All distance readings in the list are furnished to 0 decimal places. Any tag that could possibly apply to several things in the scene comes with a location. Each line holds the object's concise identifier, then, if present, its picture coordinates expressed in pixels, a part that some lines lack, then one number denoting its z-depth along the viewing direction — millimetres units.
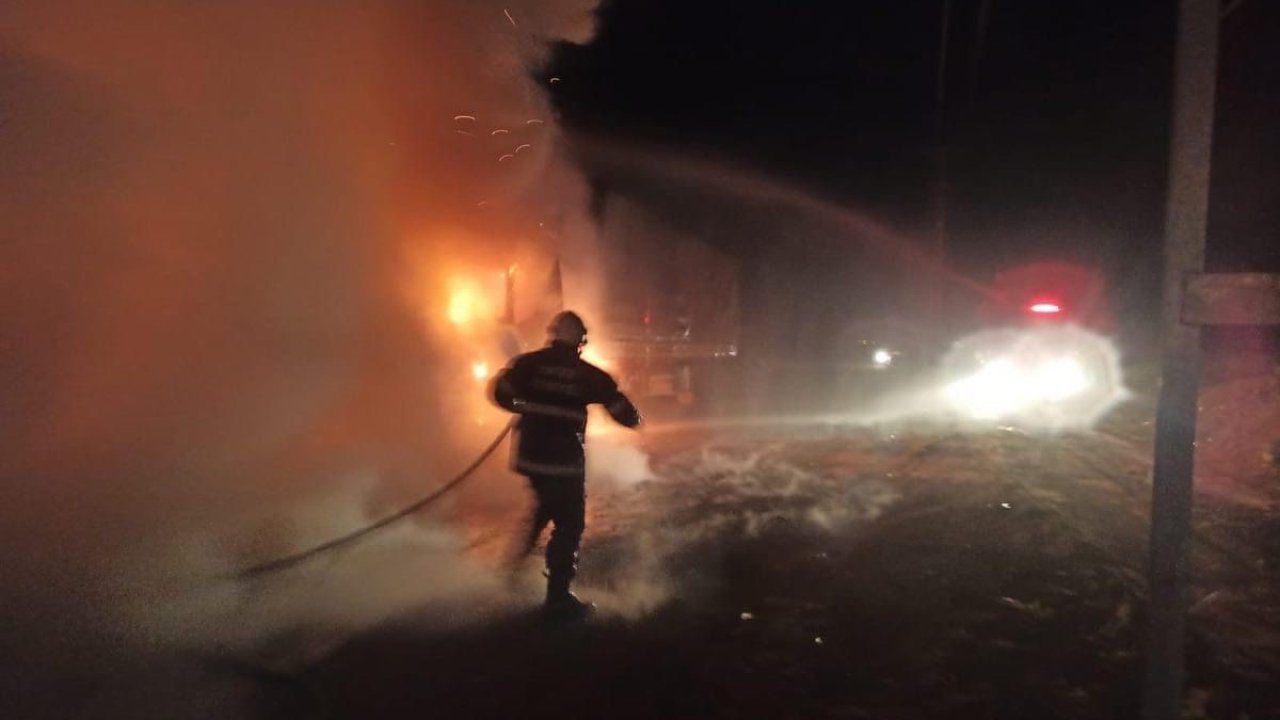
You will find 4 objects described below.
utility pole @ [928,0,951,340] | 18688
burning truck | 9312
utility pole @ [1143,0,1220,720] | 2613
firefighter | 5094
